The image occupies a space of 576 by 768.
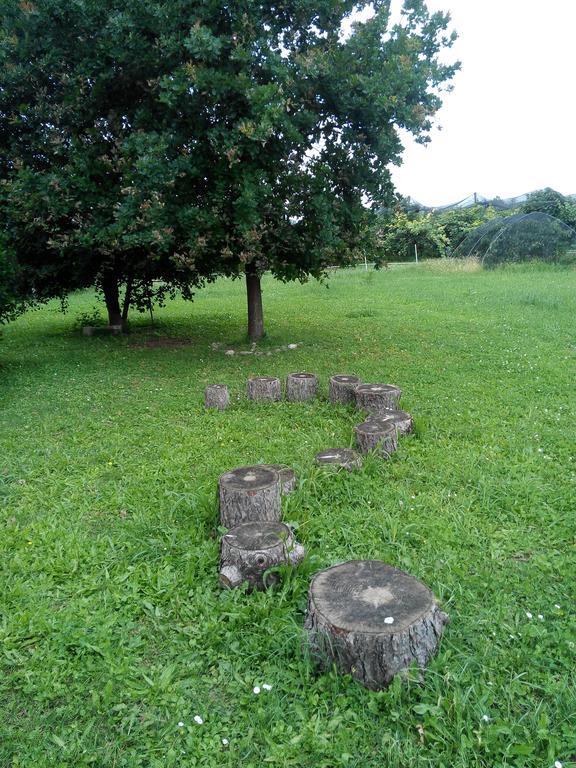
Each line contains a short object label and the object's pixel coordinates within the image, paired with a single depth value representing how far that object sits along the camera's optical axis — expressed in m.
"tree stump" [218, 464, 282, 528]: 3.11
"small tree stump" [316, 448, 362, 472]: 3.87
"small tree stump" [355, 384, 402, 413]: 4.98
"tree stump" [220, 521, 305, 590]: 2.72
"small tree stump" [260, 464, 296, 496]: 3.53
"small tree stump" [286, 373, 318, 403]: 5.63
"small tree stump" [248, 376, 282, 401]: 5.73
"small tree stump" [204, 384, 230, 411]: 5.59
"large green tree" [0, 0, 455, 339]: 6.31
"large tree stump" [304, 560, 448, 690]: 2.11
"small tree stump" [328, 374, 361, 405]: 5.36
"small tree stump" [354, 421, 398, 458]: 4.12
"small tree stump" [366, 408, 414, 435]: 4.48
